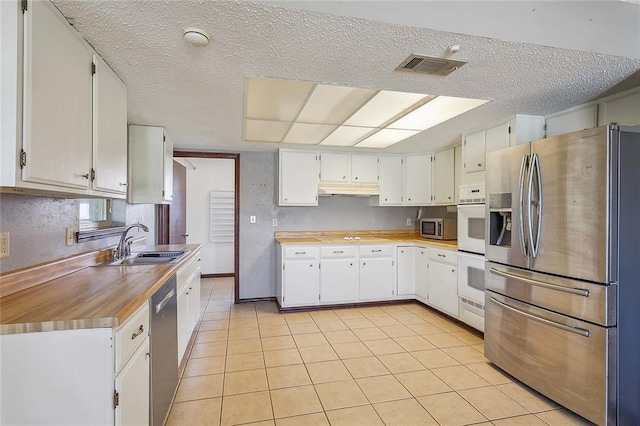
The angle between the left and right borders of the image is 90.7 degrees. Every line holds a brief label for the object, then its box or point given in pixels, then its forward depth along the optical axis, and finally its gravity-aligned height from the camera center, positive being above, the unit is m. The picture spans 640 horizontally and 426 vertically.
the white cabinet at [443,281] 3.53 -0.78
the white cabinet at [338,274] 4.04 -0.77
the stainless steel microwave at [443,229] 4.14 -0.19
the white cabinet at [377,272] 4.16 -0.77
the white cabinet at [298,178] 4.22 +0.48
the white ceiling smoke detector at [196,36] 1.48 +0.85
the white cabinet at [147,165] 3.03 +0.48
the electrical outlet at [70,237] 1.98 -0.15
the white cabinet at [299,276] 3.95 -0.78
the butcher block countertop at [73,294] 1.14 -0.37
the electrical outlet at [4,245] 1.43 -0.15
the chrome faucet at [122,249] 2.47 -0.29
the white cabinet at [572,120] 2.48 +0.79
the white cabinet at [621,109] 2.21 +0.77
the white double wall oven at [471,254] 3.11 -0.40
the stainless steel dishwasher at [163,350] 1.68 -0.81
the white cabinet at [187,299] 2.39 -0.75
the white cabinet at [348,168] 4.36 +0.65
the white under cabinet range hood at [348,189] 4.29 +0.35
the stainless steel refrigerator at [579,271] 1.81 -0.35
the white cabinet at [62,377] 1.10 -0.59
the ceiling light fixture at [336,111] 2.29 +0.88
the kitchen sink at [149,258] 2.38 -0.37
